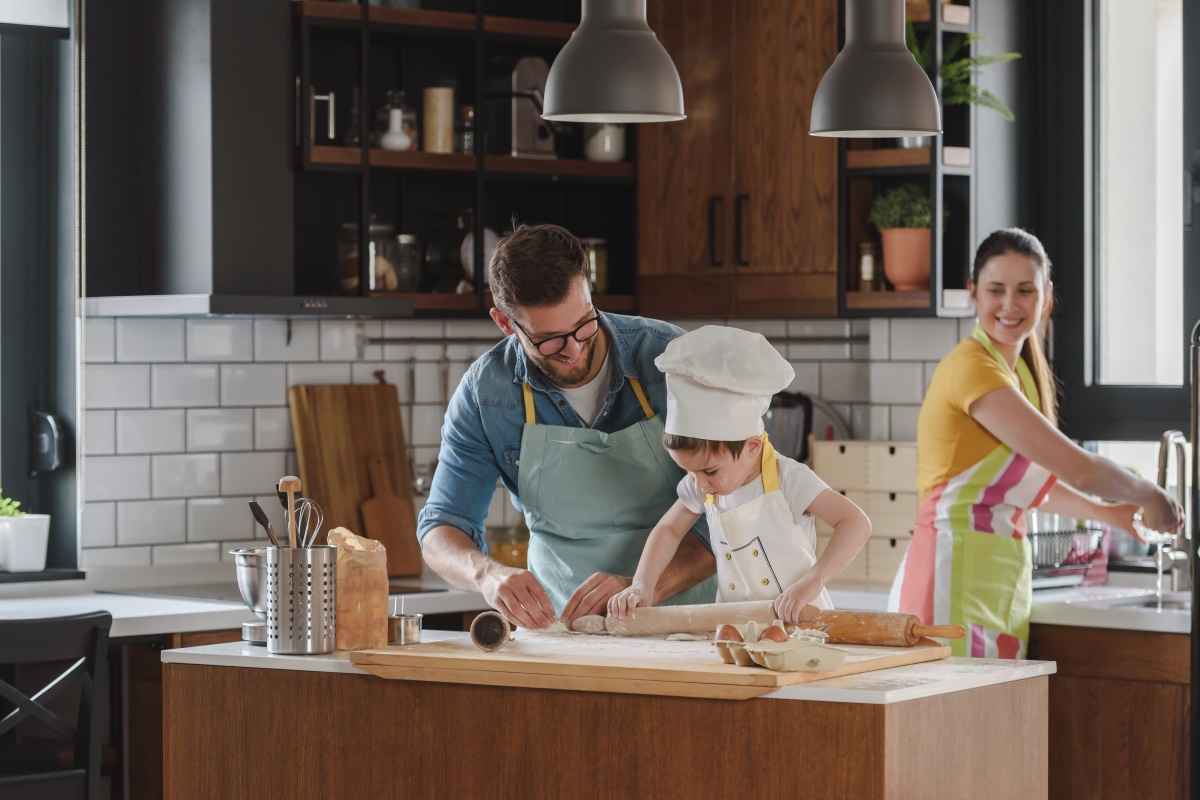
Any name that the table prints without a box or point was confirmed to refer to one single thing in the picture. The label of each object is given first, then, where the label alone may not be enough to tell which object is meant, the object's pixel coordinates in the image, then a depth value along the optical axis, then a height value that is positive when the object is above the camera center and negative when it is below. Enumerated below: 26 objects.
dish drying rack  6.76 -0.60
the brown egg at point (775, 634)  3.75 -0.44
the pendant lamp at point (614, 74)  4.41 +0.41
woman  5.96 -0.36
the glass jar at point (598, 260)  7.89 +0.19
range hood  6.83 +0.42
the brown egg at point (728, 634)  3.90 -0.45
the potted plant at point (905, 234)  7.10 +0.23
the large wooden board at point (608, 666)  3.63 -0.49
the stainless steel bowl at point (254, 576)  4.22 -0.40
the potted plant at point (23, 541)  6.93 -0.56
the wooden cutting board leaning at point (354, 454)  7.48 -0.37
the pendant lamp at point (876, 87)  4.64 +0.41
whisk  4.24 -0.32
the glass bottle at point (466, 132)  7.66 +0.55
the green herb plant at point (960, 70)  6.99 +0.66
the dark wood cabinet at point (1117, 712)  6.15 -0.91
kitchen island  3.53 -0.59
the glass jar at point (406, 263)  7.50 +0.17
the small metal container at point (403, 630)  4.25 -0.49
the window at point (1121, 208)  7.23 +0.31
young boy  4.40 -0.30
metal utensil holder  4.14 -0.43
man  4.90 -0.26
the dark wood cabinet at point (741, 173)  7.39 +0.42
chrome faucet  6.52 -0.43
